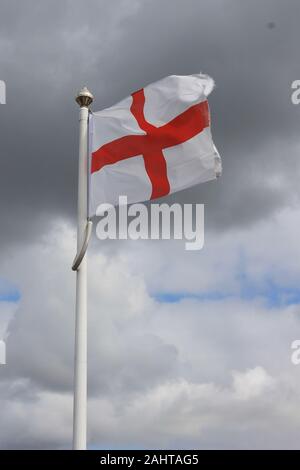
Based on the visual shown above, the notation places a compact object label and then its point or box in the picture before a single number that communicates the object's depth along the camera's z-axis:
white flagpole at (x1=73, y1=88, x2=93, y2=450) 19.34
